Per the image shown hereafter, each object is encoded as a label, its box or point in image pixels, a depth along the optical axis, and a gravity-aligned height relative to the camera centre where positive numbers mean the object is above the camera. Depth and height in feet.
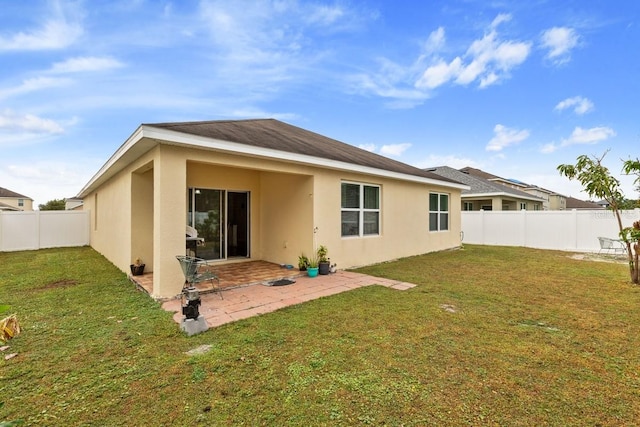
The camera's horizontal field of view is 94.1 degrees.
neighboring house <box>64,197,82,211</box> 95.28 +4.40
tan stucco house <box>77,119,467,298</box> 18.02 +1.58
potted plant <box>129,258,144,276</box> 23.48 -4.07
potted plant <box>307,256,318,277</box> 24.32 -4.23
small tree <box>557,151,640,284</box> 22.29 +2.34
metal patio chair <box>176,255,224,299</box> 16.21 -2.97
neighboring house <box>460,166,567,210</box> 88.66 +7.57
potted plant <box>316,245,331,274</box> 25.08 -3.79
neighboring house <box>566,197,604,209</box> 121.29 +4.82
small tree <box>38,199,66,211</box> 123.59 +4.94
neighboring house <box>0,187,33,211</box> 119.24 +7.12
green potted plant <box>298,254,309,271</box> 25.31 -4.00
